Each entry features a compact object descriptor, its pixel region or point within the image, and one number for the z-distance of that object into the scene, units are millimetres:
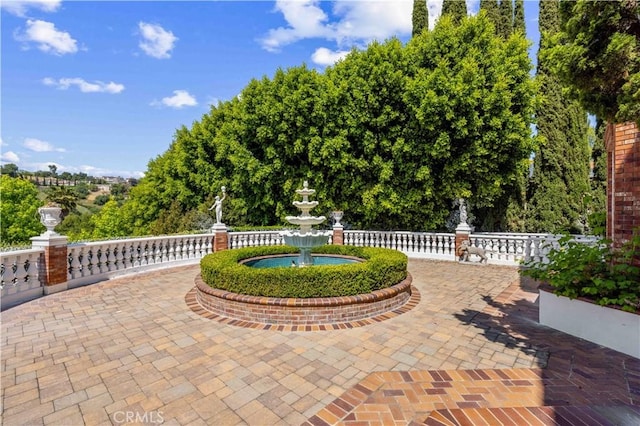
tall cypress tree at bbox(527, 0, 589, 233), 15734
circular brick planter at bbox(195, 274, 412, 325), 5387
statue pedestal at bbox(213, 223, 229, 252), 11539
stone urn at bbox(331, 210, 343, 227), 13086
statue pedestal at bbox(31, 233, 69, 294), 7004
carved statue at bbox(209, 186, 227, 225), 11184
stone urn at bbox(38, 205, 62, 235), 7016
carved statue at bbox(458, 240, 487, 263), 10539
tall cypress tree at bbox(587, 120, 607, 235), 16141
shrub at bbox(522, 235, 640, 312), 4414
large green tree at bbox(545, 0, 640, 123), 3428
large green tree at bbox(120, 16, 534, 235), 11867
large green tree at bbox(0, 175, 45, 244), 28844
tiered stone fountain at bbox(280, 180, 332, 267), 7859
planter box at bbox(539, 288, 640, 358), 4250
